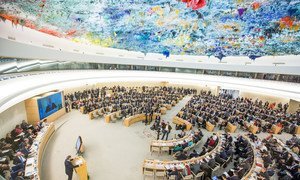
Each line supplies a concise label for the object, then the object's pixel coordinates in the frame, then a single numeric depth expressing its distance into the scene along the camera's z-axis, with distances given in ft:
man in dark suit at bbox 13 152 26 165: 20.81
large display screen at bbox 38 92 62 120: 37.22
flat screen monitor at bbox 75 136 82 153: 25.35
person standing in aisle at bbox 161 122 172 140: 32.83
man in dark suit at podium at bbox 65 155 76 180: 19.69
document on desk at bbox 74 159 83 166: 20.21
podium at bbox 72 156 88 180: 19.79
